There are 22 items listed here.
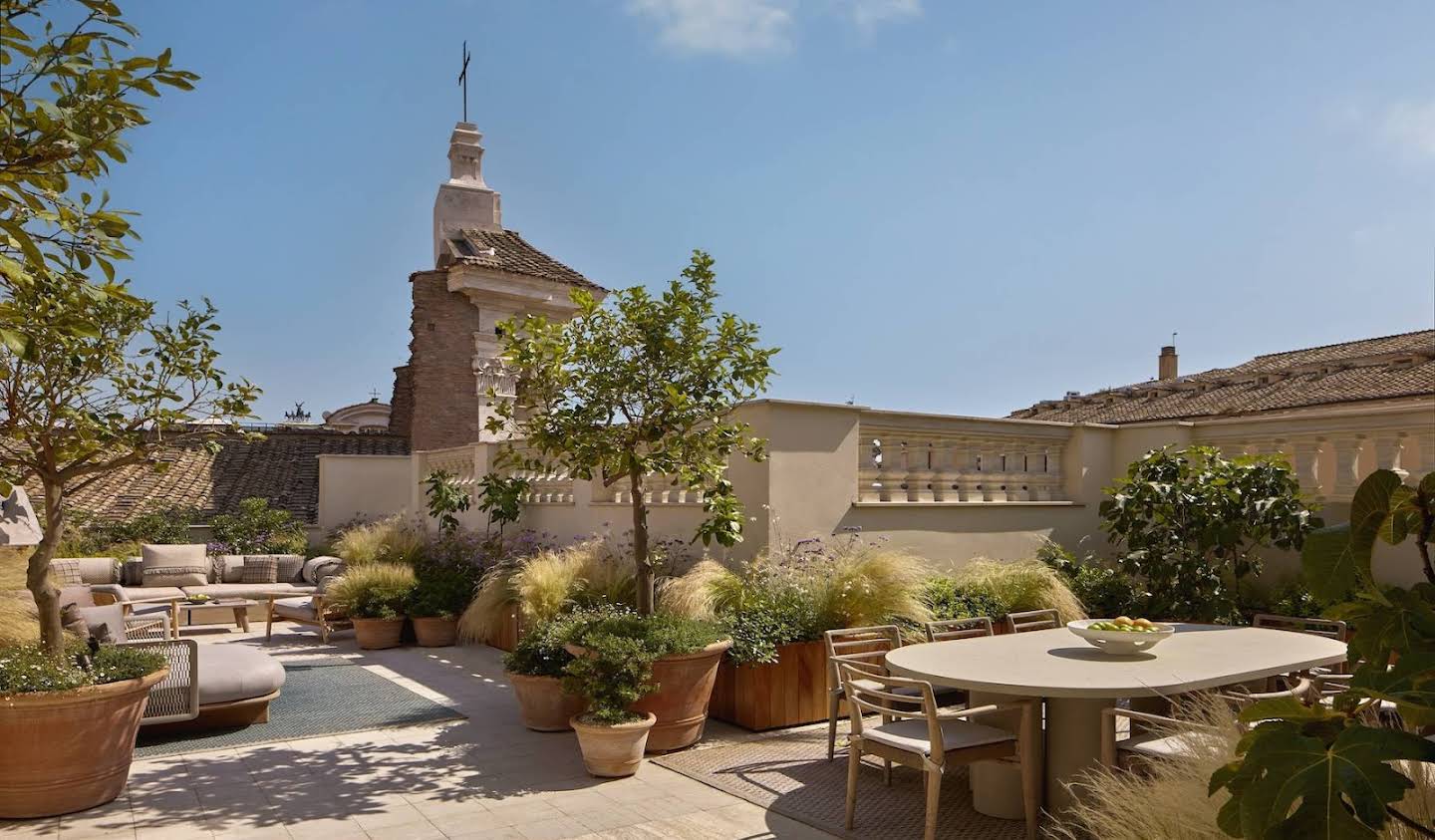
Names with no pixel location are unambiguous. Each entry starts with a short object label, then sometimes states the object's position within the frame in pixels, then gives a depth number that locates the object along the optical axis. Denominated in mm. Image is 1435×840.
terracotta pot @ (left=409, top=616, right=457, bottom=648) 10562
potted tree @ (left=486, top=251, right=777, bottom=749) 6512
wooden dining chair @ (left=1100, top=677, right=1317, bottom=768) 3801
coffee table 10953
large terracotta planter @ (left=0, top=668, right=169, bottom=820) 4895
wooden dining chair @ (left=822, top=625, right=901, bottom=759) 5723
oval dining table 4285
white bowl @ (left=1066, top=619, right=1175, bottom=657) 5004
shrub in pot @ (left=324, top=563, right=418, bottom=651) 10484
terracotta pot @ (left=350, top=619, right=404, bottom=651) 10461
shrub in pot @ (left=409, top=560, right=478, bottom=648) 10578
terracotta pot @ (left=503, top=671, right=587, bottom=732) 6602
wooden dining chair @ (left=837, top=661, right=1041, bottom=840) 4379
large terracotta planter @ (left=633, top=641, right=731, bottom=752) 6125
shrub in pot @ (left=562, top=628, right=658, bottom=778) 5672
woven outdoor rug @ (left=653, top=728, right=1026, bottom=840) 4875
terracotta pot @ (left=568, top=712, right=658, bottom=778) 5648
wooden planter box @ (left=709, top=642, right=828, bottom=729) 6742
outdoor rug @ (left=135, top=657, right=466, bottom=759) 6613
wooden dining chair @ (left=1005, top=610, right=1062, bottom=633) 6691
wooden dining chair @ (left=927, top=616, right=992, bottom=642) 6164
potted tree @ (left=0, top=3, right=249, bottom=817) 2545
